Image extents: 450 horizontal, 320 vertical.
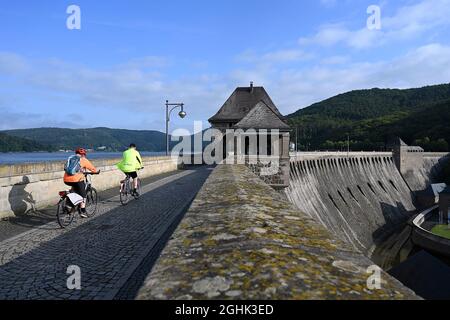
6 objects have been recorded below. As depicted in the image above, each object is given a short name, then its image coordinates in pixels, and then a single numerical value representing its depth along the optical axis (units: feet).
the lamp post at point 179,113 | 95.87
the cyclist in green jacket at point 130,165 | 41.98
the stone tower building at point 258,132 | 66.90
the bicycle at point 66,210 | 27.45
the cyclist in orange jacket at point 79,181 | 29.78
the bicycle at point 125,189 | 39.09
